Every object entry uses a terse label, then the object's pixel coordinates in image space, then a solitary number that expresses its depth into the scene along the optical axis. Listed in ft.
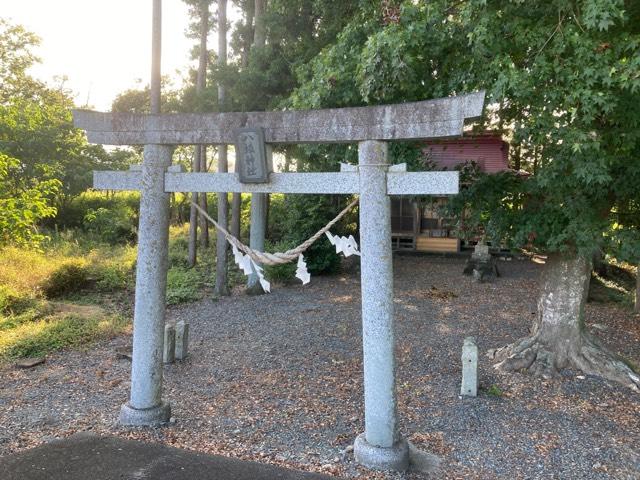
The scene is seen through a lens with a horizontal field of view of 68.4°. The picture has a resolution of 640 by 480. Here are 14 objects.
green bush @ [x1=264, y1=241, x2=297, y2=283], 42.50
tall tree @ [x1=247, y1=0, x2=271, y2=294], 39.37
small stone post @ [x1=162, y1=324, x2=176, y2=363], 21.94
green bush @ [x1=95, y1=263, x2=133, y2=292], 39.11
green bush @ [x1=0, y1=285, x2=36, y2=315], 28.63
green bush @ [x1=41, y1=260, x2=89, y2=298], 35.29
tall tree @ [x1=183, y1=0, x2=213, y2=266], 43.78
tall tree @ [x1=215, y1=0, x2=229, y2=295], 37.11
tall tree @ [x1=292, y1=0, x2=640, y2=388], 14.51
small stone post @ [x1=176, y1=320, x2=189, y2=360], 22.67
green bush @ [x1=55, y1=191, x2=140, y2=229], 67.51
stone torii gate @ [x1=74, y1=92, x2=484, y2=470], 12.75
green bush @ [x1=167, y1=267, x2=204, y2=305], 36.70
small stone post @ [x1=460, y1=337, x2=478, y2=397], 18.56
